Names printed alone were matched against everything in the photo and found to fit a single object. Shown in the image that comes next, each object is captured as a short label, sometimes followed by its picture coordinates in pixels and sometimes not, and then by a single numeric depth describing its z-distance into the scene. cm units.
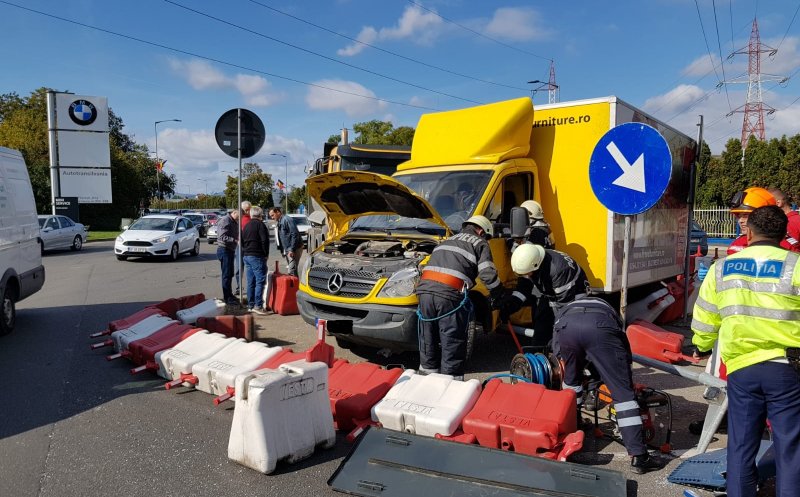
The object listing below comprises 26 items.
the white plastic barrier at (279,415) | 386
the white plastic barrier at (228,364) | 528
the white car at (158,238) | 1764
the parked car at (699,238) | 2069
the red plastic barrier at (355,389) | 464
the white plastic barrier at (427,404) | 425
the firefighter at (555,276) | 468
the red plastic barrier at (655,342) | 654
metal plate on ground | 355
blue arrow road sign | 562
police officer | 295
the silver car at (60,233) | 1995
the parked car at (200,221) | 3107
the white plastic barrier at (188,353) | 567
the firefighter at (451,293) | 529
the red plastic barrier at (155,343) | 618
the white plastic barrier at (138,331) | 659
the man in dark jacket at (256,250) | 941
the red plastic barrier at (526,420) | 397
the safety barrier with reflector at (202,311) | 771
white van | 787
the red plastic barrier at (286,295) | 938
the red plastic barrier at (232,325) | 719
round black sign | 890
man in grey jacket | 998
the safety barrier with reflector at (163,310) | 712
